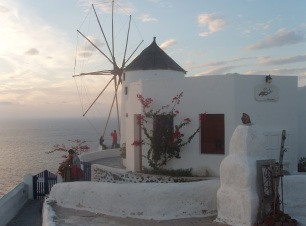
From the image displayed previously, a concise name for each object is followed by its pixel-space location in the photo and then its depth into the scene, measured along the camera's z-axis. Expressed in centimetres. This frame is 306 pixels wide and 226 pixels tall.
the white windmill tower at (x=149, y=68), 1501
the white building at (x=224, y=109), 976
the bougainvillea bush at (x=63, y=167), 919
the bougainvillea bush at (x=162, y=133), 1016
